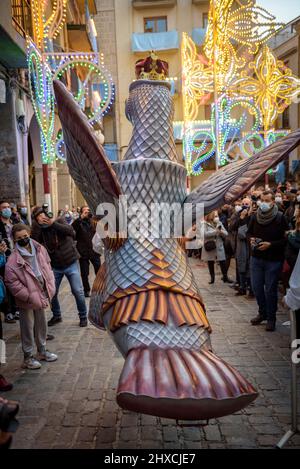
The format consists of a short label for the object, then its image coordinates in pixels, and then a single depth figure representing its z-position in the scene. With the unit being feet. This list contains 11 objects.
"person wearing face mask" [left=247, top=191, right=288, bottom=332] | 15.90
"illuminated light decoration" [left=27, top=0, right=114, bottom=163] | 21.54
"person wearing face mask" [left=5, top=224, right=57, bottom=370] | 12.59
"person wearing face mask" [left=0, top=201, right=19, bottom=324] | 17.04
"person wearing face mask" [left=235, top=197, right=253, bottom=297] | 21.95
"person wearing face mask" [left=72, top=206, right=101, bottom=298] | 22.26
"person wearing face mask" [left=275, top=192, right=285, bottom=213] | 24.59
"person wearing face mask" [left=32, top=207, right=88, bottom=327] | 16.96
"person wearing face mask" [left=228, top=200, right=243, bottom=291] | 22.50
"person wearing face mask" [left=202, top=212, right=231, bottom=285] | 25.07
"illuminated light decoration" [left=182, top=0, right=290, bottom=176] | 29.14
